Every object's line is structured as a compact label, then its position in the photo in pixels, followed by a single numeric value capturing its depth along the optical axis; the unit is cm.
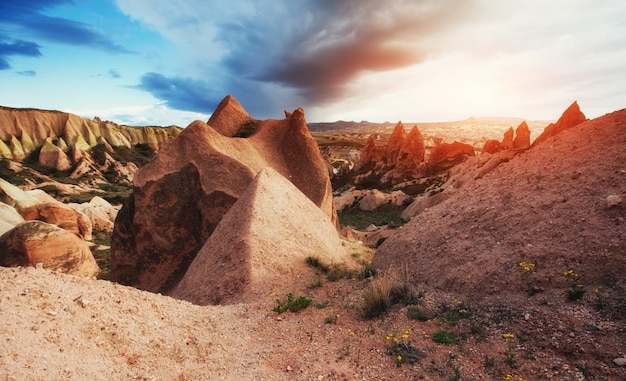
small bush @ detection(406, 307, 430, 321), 680
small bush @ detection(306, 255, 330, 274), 1077
